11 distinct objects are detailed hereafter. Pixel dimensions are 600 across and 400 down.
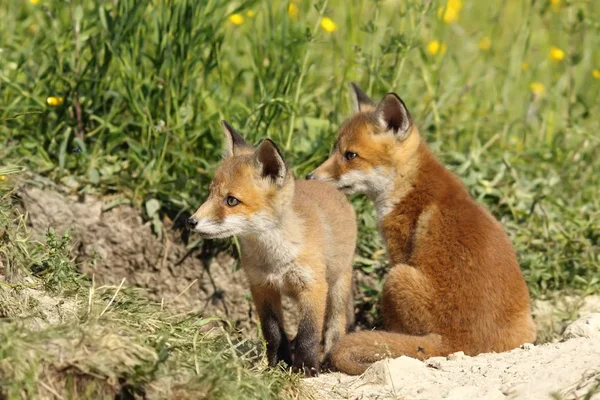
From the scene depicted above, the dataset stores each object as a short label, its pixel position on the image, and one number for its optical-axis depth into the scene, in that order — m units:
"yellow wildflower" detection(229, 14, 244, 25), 16.00
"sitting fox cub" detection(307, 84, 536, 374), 11.48
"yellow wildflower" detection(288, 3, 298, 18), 16.48
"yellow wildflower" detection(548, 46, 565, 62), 18.80
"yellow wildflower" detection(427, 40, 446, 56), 17.19
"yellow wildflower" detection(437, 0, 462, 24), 20.06
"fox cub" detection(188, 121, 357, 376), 11.52
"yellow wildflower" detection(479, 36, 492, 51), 20.64
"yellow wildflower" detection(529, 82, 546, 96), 19.29
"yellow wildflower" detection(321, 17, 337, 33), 16.48
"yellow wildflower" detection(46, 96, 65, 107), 14.36
